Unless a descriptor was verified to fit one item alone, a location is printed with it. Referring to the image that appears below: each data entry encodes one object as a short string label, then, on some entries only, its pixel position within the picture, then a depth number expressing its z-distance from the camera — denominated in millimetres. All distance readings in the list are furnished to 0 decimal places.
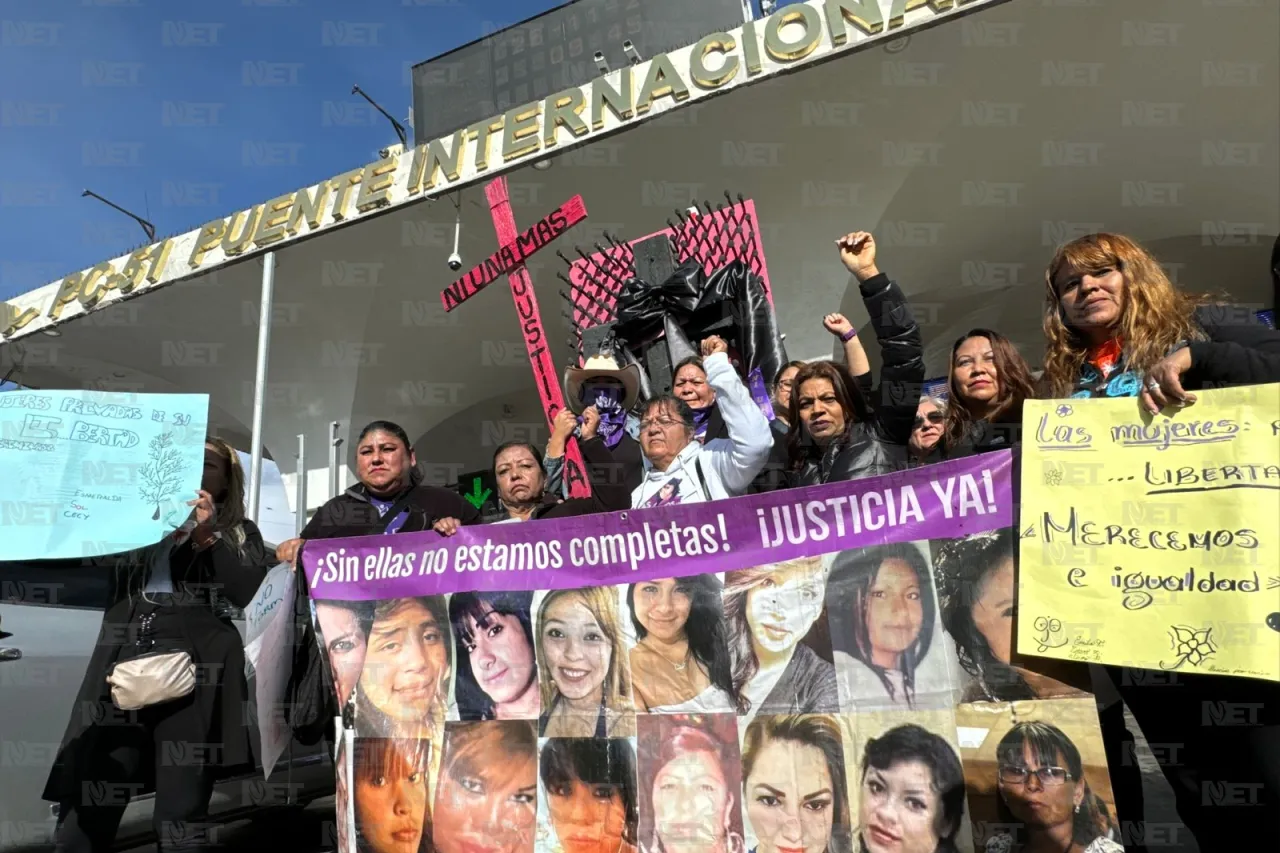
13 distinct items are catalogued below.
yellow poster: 1775
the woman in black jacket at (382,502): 3070
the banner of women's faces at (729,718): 2029
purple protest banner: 2211
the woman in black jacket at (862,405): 2545
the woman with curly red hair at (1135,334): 1856
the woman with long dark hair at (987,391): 2340
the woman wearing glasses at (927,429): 2961
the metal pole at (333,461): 10487
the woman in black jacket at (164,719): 2535
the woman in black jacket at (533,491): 3043
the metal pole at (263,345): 8141
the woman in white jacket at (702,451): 2812
